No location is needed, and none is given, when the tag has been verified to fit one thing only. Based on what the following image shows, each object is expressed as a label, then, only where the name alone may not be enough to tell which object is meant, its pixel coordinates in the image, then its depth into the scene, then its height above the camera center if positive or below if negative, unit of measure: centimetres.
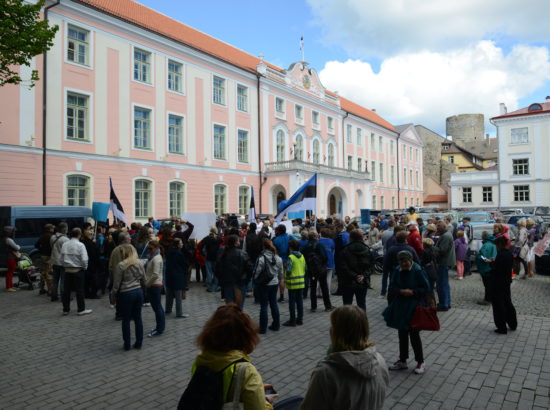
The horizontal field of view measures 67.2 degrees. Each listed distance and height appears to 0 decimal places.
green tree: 1116 +515
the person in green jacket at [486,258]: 838 -94
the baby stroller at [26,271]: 1179 -156
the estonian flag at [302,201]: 1219 +40
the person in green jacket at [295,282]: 787 -130
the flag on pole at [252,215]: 1636 -1
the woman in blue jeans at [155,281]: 718 -114
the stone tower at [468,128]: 8806 +1822
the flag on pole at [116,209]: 1299 +23
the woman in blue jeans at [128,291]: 638 -117
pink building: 1902 +545
